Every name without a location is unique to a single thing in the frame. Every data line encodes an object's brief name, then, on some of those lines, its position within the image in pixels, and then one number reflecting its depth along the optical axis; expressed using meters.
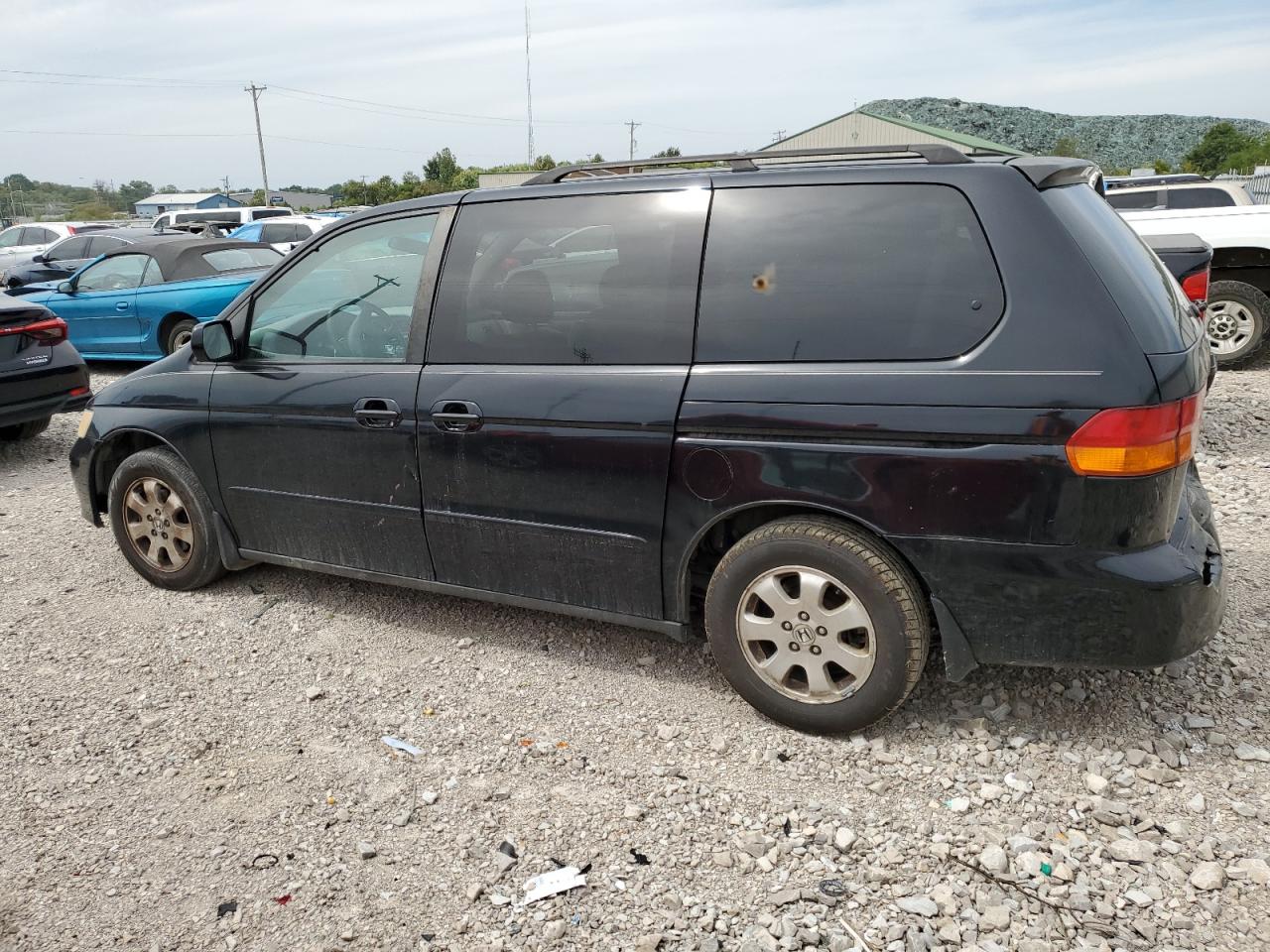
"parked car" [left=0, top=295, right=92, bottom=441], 7.26
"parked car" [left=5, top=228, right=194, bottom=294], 16.38
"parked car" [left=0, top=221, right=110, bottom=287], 22.38
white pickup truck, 8.84
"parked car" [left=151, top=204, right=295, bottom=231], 24.96
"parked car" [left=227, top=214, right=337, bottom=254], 18.38
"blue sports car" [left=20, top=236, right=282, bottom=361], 10.61
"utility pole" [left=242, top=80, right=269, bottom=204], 64.62
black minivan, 2.79
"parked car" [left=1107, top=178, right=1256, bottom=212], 11.94
